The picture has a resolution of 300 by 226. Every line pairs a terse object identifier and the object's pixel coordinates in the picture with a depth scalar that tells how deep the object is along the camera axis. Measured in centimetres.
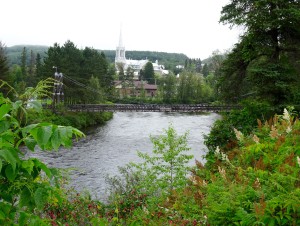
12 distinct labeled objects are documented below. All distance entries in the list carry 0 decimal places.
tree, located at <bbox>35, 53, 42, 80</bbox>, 4870
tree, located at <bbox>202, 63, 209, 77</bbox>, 12782
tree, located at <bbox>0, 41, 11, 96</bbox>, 3709
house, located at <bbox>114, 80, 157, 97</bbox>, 8324
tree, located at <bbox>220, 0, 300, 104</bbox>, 1653
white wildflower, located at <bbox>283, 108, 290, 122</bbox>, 632
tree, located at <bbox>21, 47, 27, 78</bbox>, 7743
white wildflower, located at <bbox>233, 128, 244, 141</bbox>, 663
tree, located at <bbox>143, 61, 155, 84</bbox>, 11788
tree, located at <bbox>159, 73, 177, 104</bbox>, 7281
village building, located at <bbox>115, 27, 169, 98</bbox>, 8412
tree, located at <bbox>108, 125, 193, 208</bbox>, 1049
